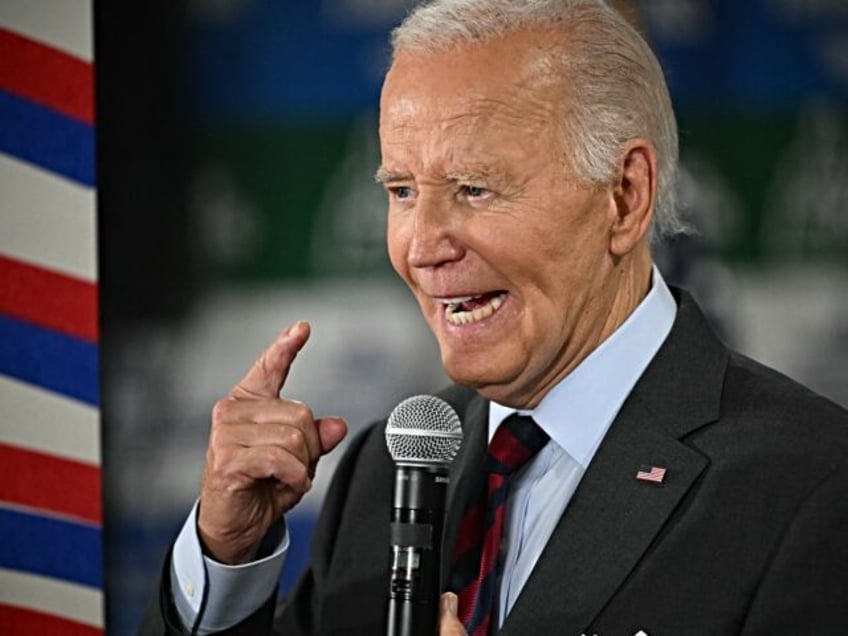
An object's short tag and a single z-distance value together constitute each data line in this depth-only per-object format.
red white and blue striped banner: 5.43
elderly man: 4.01
